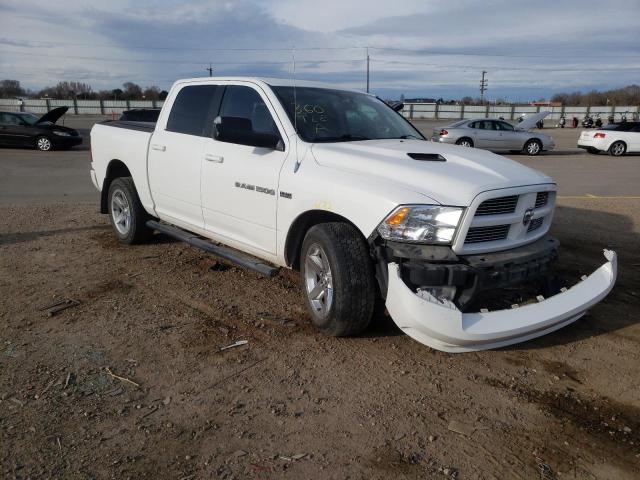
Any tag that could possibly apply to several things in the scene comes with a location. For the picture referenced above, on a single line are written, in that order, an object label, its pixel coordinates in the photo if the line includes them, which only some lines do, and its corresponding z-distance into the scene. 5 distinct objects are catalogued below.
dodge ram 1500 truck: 3.43
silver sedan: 21.34
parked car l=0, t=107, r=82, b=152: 19.52
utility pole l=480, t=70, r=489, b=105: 85.31
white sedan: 22.11
